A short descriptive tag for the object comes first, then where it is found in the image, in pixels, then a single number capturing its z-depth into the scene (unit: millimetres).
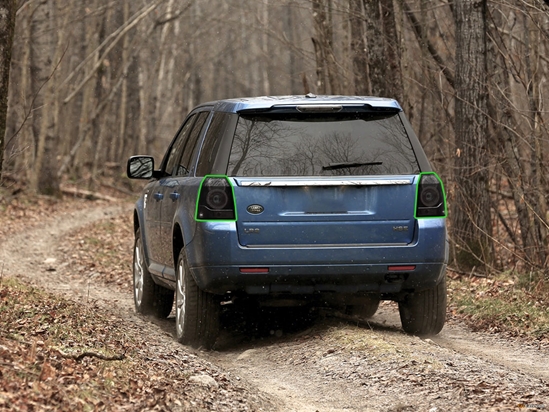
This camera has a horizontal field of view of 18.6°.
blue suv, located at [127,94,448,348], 13144
